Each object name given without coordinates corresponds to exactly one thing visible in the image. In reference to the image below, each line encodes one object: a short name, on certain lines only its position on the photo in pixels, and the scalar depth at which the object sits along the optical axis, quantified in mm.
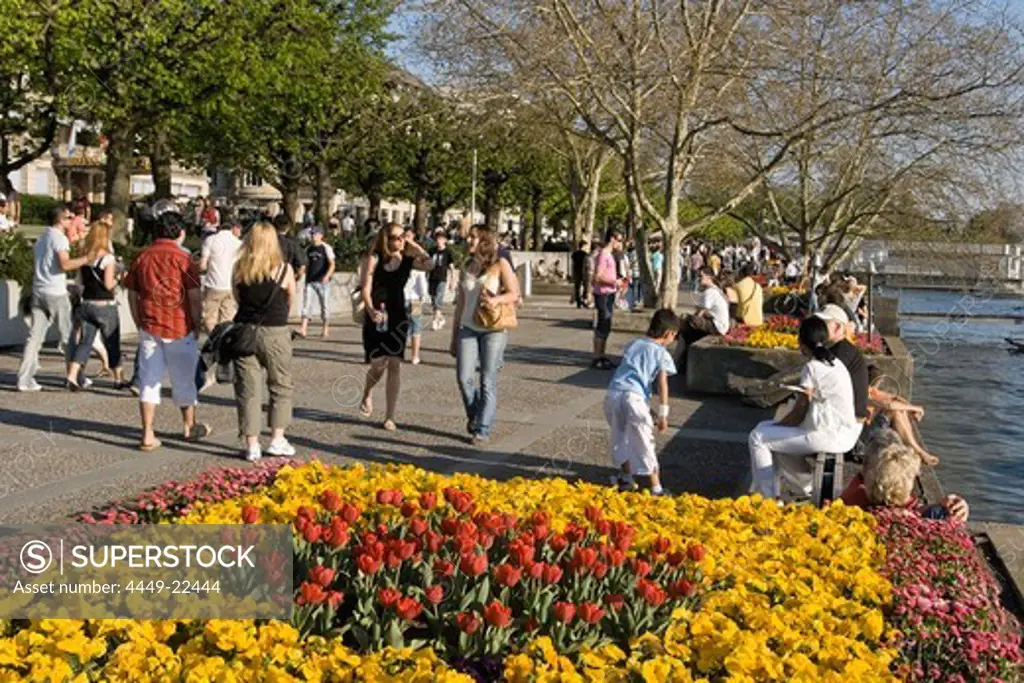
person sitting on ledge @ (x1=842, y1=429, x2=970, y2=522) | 6734
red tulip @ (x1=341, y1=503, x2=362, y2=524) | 5320
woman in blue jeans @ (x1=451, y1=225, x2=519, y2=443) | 10656
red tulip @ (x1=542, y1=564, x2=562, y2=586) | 4605
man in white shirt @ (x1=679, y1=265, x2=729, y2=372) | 15656
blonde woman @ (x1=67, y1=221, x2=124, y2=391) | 12711
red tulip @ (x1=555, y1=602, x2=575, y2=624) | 4234
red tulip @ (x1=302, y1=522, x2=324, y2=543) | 4930
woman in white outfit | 7895
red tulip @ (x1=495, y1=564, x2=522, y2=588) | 4531
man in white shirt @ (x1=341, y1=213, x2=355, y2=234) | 35756
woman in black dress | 11164
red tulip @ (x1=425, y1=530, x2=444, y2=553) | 5043
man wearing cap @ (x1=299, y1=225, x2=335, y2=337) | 18500
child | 8625
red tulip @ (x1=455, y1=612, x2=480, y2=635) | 4184
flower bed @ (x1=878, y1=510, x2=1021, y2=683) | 4488
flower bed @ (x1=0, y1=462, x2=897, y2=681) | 4039
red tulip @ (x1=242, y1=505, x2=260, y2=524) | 5272
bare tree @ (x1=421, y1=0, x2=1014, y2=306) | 17641
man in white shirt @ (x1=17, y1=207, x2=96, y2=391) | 12930
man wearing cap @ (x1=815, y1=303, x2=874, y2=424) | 8539
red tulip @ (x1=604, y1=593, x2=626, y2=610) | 4594
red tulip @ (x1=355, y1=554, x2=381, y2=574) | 4582
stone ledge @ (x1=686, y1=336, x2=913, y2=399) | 14250
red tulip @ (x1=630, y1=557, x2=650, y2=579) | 4723
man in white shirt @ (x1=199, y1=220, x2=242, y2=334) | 13336
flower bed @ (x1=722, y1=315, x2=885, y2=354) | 14914
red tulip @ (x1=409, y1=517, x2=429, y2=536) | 5238
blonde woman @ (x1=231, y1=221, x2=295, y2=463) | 9453
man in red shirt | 10023
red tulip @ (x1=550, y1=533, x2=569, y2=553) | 5309
